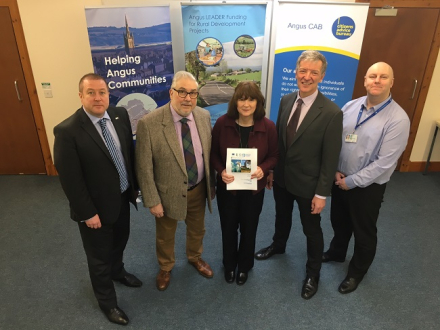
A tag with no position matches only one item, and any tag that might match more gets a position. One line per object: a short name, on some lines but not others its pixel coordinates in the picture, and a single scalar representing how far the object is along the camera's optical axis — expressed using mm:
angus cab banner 3537
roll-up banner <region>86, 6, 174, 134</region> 3449
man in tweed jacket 2004
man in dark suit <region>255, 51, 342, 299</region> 2021
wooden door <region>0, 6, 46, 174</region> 3894
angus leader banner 3537
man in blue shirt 2109
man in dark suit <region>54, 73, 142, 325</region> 1750
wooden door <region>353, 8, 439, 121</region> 3936
